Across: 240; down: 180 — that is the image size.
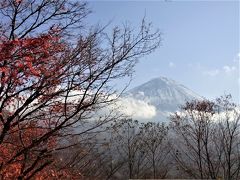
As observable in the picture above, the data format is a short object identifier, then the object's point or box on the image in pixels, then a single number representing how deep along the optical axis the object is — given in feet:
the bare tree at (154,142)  107.96
